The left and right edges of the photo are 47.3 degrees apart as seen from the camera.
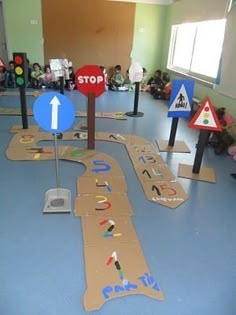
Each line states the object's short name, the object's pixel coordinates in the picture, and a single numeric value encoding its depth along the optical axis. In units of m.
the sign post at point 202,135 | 2.74
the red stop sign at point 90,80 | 3.04
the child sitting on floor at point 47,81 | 6.73
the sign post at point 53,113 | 1.97
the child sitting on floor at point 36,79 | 6.74
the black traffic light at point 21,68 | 3.30
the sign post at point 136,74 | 4.57
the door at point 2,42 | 6.71
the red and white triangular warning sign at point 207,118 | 2.74
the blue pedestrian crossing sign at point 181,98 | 3.20
